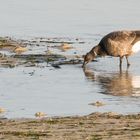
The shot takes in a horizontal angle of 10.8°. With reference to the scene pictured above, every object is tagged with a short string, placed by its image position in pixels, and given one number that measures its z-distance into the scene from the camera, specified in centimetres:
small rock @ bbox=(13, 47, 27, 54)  1993
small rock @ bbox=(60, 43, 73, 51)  2069
